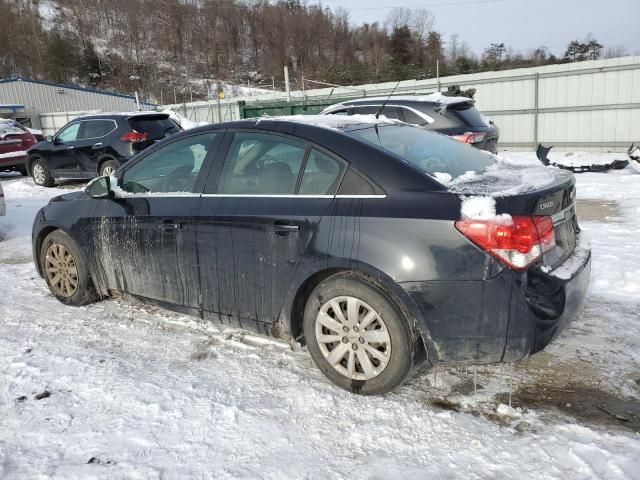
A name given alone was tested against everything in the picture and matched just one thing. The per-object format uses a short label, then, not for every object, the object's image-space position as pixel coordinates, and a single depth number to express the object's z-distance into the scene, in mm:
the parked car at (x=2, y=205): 7796
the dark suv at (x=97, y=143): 11688
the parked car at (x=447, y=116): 8445
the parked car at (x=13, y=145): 14477
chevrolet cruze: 2707
